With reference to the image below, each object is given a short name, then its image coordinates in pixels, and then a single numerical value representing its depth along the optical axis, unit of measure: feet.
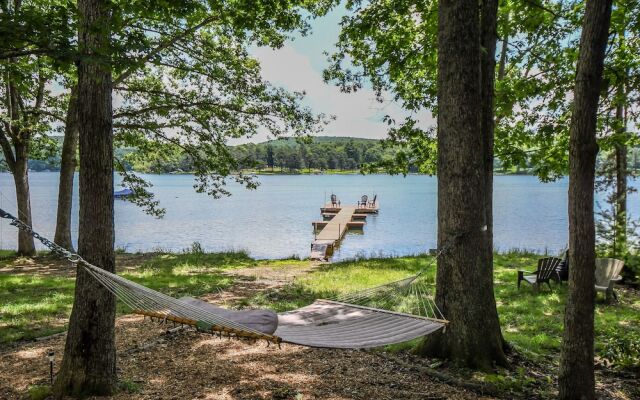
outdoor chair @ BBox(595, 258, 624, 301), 22.31
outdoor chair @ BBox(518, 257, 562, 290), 24.08
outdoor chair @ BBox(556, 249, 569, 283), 24.49
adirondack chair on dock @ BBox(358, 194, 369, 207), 109.27
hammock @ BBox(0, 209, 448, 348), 9.71
